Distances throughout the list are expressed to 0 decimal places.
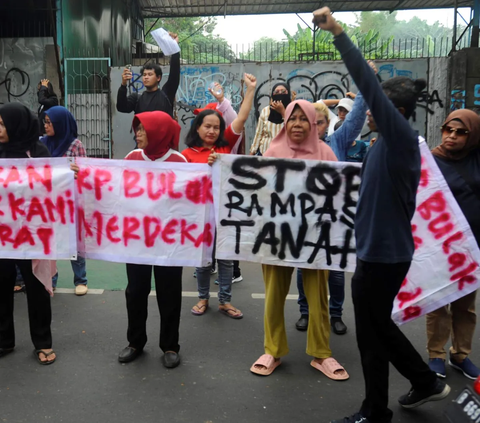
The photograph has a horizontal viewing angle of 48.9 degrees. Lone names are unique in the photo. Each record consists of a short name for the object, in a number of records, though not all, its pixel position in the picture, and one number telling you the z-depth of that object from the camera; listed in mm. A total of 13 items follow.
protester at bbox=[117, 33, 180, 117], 5730
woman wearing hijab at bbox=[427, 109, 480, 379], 3375
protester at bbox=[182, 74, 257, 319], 4352
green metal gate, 11516
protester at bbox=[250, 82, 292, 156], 5105
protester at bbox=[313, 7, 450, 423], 2393
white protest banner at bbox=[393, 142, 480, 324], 3305
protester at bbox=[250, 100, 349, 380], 3547
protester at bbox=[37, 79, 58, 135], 6816
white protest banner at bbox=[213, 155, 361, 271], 3621
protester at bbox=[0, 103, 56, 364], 3703
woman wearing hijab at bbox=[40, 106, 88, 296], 4949
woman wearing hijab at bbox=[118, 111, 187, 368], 3680
